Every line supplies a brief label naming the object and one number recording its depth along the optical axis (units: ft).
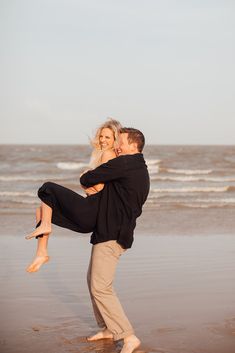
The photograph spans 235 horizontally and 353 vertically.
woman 13.75
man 13.83
